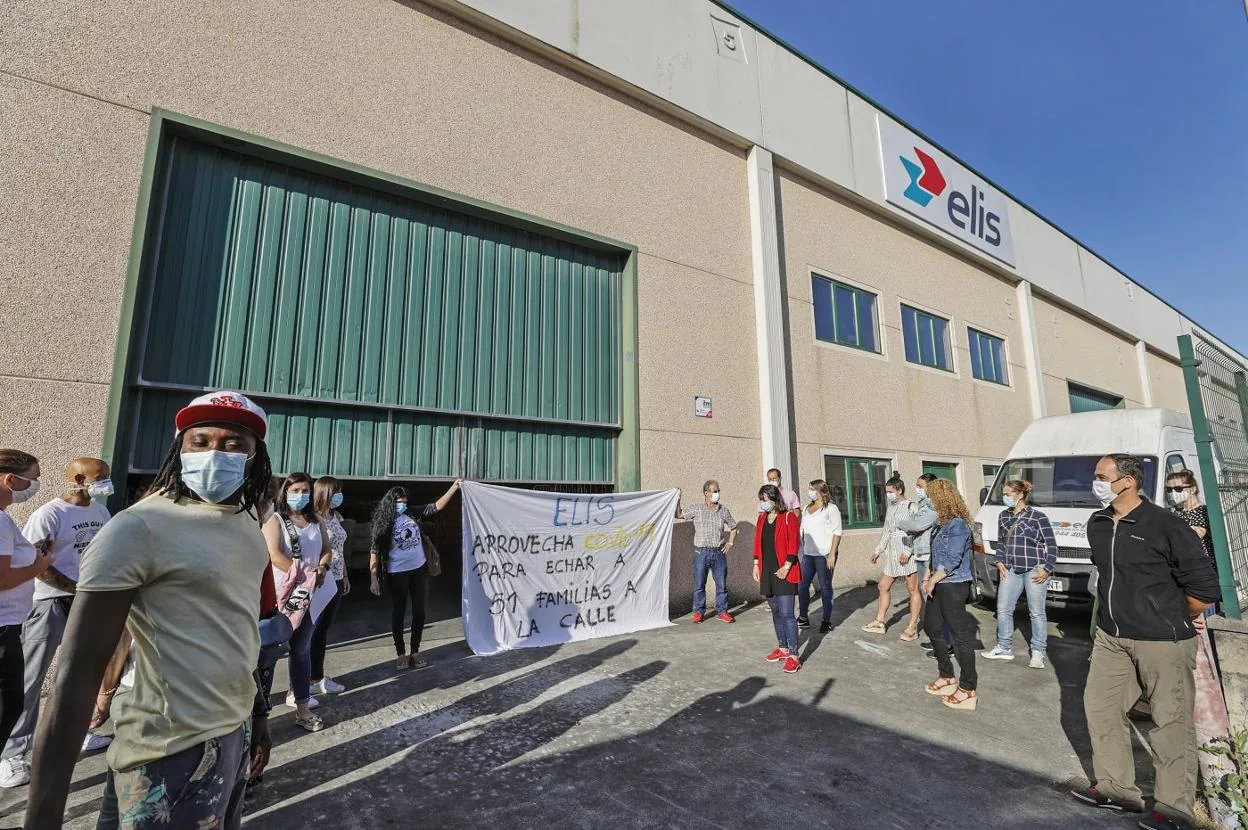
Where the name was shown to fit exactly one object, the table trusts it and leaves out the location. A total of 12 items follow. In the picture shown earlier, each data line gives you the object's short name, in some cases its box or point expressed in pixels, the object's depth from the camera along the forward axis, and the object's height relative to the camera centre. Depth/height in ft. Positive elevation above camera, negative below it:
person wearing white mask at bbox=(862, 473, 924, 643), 23.39 -2.02
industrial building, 17.16 +10.38
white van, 23.97 +1.93
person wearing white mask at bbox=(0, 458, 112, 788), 11.53 -1.68
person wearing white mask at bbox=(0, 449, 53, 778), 10.11 -1.21
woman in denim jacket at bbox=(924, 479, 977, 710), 15.81 -2.43
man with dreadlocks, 4.59 -1.09
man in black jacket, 10.71 -2.52
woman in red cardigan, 18.78 -1.83
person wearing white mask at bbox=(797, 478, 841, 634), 24.61 -1.39
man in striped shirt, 26.07 -1.44
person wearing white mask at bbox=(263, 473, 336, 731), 13.61 -0.92
